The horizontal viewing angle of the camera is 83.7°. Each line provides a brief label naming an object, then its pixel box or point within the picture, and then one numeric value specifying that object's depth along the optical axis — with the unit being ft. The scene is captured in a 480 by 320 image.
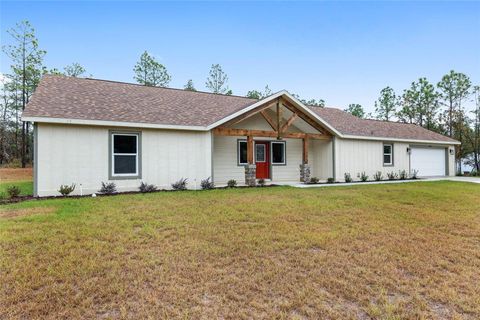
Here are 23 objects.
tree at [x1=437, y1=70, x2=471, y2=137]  91.09
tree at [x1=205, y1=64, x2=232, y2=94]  103.55
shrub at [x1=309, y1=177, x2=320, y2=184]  42.34
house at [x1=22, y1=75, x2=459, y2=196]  29.55
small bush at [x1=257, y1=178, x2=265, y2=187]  39.77
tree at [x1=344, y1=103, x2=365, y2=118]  131.64
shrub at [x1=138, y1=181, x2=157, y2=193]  32.17
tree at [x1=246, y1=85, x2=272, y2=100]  115.85
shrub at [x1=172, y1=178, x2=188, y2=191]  34.24
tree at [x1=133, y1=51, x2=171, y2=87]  96.94
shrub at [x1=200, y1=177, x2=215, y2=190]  35.46
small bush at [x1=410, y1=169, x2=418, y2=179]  54.43
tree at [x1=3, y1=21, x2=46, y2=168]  81.46
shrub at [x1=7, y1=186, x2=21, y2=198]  27.84
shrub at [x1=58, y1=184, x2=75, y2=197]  28.45
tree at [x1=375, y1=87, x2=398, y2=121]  113.70
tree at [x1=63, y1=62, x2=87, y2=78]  96.12
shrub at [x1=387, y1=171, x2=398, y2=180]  51.62
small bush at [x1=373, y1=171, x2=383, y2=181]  49.75
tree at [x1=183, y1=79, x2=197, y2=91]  112.06
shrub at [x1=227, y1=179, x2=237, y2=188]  37.11
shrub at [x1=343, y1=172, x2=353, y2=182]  46.05
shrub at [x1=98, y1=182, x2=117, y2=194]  30.47
